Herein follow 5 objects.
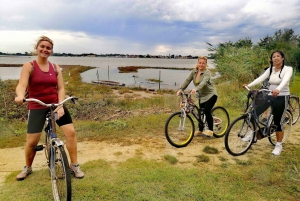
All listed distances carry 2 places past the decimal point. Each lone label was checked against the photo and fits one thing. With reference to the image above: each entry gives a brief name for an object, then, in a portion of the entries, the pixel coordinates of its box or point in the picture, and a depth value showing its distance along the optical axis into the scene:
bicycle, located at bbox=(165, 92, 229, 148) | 4.86
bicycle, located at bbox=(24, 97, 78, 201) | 2.68
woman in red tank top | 3.01
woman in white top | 4.26
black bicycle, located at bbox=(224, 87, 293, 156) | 4.32
